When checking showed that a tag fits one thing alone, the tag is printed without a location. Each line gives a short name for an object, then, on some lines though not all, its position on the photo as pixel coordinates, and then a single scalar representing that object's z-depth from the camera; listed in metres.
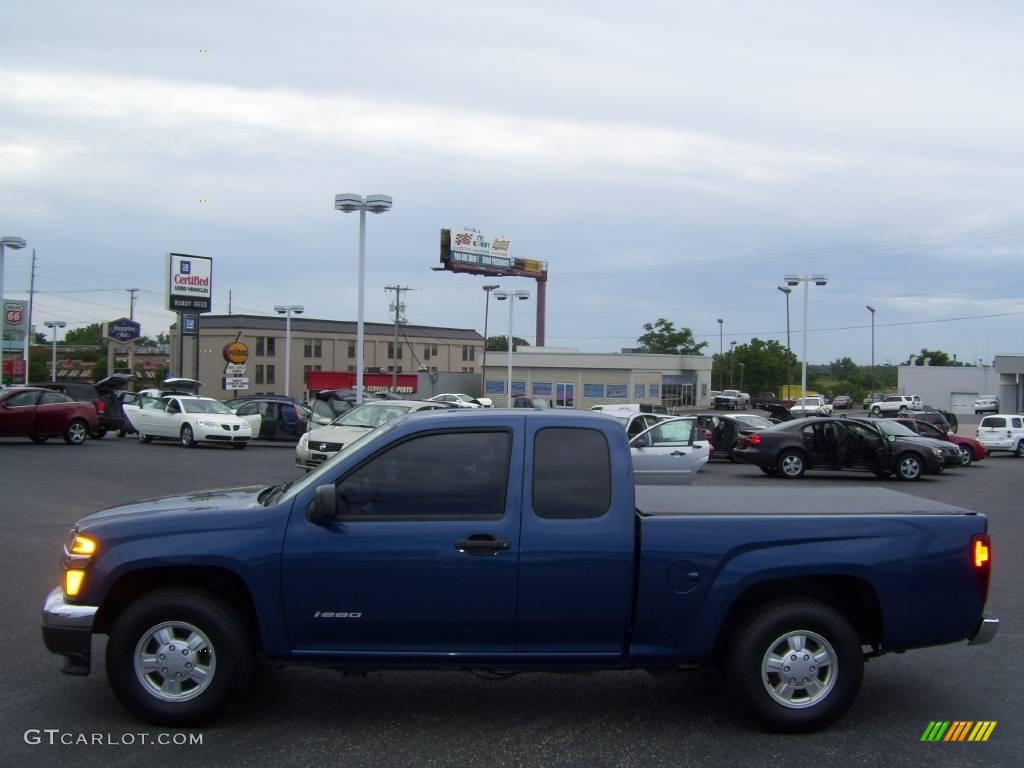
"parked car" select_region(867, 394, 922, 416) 64.69
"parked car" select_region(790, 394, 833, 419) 52.31
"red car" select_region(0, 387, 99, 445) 26.67
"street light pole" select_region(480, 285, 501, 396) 79.02
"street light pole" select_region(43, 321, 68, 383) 73.88
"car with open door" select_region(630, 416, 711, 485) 18.27
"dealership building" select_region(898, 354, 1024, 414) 81.72
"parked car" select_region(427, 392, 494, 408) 44.46
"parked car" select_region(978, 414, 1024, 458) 34.66
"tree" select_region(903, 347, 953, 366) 132.62
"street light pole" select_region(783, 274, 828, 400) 42.91
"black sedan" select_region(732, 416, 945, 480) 22.70
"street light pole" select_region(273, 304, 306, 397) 50.52
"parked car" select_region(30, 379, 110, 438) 29.80
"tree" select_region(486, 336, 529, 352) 141.38
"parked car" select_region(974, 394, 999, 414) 71.56
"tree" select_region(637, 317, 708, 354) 121.25
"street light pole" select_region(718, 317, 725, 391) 118.26
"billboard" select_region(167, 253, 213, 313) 50.53
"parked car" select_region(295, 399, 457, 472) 19.25
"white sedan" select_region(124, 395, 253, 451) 28.97
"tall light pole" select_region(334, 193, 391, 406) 27.33
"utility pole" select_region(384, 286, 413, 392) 69.97
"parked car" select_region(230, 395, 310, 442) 33.09
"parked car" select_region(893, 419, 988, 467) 29.88
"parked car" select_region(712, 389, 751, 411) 81.06
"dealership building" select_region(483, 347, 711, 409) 80.19
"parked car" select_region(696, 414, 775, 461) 27.66
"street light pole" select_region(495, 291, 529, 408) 53.42
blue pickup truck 5.21
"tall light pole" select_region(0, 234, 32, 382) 38.41
